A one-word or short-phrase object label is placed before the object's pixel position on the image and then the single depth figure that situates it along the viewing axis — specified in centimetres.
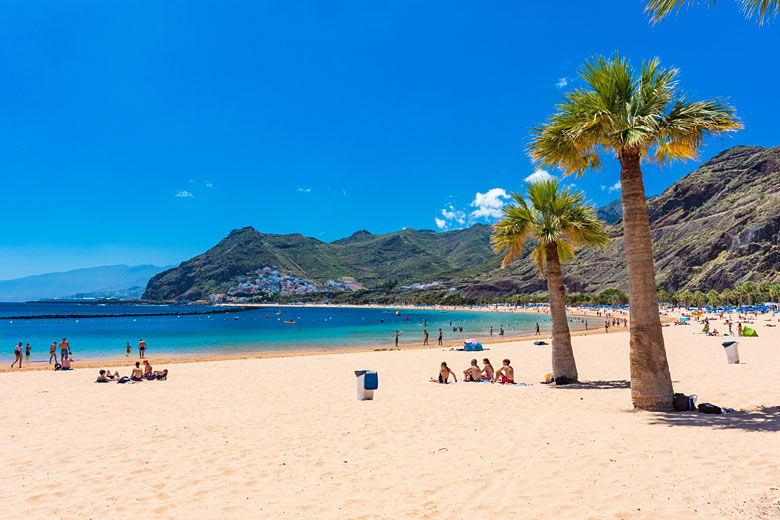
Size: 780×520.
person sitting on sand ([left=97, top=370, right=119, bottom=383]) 1732
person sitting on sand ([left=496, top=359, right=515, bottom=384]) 1437
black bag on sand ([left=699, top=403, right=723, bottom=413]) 869
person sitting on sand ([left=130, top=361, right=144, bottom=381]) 1746
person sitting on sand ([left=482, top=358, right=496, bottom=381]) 1494
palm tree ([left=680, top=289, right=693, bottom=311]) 9362
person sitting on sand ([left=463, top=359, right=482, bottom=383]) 1500
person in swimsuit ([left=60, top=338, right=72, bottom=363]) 2598
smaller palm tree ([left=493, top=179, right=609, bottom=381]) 1323
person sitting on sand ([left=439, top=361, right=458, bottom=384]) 1498
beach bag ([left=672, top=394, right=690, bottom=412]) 877
